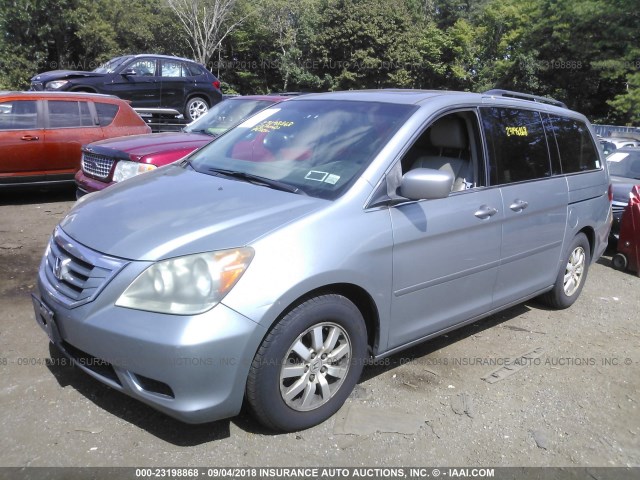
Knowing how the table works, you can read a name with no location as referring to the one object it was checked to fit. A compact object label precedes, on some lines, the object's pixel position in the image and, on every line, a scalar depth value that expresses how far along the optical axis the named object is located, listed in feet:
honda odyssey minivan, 8.87
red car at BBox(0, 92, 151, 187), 26.12
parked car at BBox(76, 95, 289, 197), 20.30
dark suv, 40.60
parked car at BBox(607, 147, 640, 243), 26.12
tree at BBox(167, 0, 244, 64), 121.39
